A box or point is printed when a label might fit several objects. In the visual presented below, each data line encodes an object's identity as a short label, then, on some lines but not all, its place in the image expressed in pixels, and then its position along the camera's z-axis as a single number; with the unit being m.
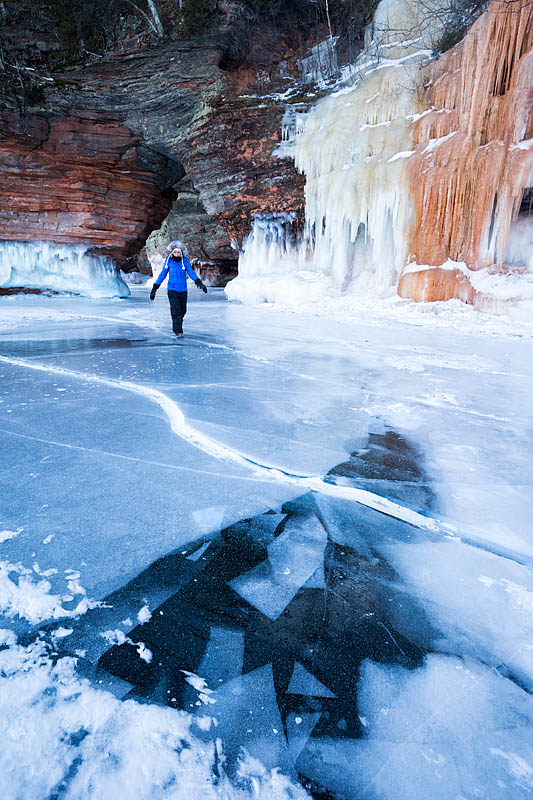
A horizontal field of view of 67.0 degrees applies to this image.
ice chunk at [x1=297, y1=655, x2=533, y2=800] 0.70
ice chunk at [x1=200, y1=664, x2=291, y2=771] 0.73
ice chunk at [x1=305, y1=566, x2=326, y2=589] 1.15
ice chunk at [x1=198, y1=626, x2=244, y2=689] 0.88
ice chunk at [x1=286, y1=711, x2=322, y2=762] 0.74
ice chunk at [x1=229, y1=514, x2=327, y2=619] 1.11
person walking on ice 5.77
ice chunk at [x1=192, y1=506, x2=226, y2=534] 1.40
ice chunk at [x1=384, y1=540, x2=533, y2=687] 0.97
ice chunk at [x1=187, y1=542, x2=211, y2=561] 1.25
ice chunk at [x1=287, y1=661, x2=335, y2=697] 0.85
